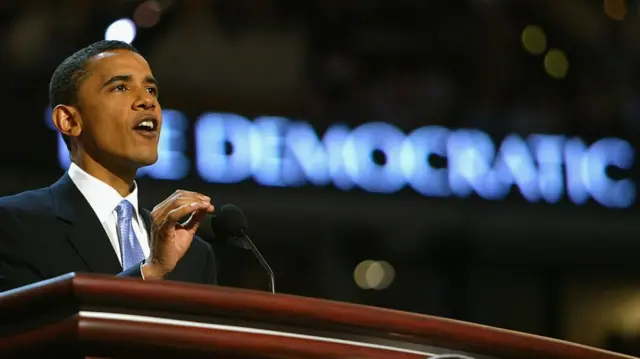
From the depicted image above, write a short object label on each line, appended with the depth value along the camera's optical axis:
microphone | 6.37
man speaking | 6.34
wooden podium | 5.80
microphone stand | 6.34
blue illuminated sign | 12.61
